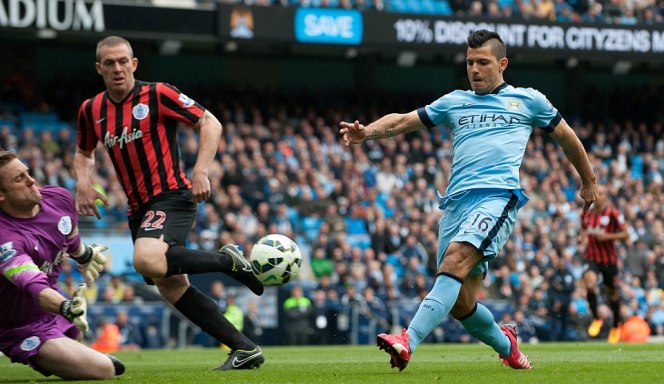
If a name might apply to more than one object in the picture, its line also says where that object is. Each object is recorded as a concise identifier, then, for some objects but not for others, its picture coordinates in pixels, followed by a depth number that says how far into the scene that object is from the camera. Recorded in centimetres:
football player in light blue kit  1414
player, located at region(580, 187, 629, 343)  3067
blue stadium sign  4831
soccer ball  1535
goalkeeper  1354
